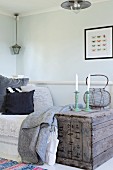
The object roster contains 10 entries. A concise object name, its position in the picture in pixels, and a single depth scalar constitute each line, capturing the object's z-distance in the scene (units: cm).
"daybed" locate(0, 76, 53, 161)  306
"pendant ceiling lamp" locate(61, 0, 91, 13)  305
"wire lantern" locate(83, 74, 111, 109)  354
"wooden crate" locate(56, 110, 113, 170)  275
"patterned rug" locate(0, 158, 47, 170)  274
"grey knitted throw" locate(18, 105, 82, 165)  278
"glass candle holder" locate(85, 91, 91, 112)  313
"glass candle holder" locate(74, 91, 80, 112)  314
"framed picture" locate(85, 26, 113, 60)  421
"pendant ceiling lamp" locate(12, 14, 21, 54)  518
